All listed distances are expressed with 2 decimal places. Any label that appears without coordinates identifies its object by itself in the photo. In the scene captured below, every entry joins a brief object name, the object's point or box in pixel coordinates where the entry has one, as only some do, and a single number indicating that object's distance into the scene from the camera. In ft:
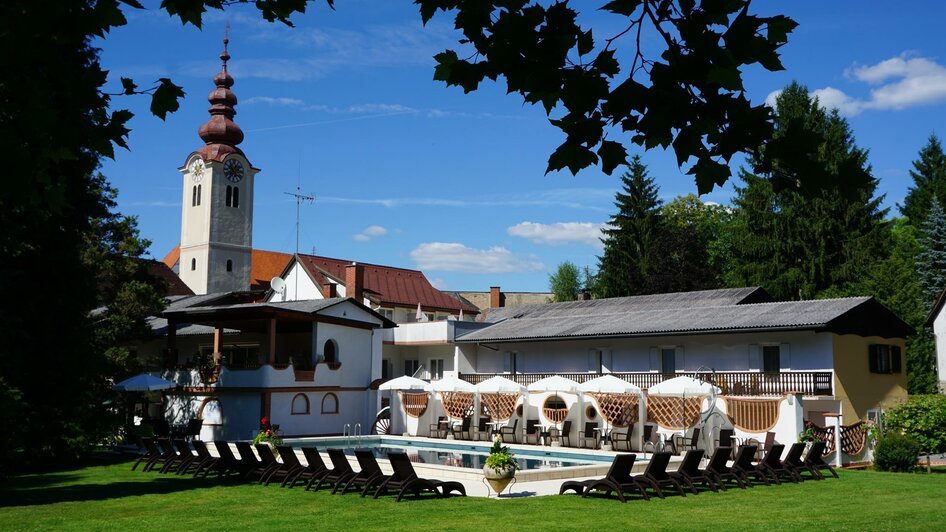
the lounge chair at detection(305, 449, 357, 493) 58.49
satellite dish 154.38
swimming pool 85.15
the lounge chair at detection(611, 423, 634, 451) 91.81
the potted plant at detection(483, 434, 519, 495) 56.80
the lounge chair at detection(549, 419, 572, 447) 100.48
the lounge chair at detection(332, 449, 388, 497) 56.07
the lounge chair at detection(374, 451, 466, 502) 54.49
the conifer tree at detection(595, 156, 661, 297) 206.69
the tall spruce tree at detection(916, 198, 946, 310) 176.04
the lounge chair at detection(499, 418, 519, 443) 105.91
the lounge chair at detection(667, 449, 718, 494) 58.70
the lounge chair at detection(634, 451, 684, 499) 56.65
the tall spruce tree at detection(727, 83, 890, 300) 175.01
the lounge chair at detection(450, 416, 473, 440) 108.06
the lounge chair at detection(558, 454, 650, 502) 55.11
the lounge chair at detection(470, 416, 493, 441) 107.04
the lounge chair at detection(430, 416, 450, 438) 110.63
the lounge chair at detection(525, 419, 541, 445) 102.61
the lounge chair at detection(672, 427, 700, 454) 83.74
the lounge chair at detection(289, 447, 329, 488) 60.49
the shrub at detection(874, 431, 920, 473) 75.46
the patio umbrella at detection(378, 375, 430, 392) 112.06
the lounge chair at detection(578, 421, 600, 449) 96.87
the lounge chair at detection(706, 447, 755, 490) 61.00
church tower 233.14
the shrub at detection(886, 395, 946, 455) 82.17
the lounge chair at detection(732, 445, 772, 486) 62.34
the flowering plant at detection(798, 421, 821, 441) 80.13
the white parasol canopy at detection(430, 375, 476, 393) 110.83
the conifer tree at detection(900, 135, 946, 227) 223.30
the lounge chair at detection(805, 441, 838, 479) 68.33
